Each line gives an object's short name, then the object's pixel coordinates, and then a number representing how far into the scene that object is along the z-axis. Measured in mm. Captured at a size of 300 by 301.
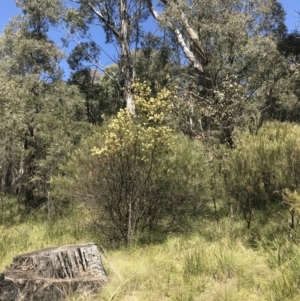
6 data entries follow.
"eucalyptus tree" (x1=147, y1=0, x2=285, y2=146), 11517
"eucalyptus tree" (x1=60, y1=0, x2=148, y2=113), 15602
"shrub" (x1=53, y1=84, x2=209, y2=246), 5493
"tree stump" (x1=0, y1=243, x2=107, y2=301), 3569
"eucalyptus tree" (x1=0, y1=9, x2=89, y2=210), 10349
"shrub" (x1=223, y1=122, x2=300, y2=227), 4719
